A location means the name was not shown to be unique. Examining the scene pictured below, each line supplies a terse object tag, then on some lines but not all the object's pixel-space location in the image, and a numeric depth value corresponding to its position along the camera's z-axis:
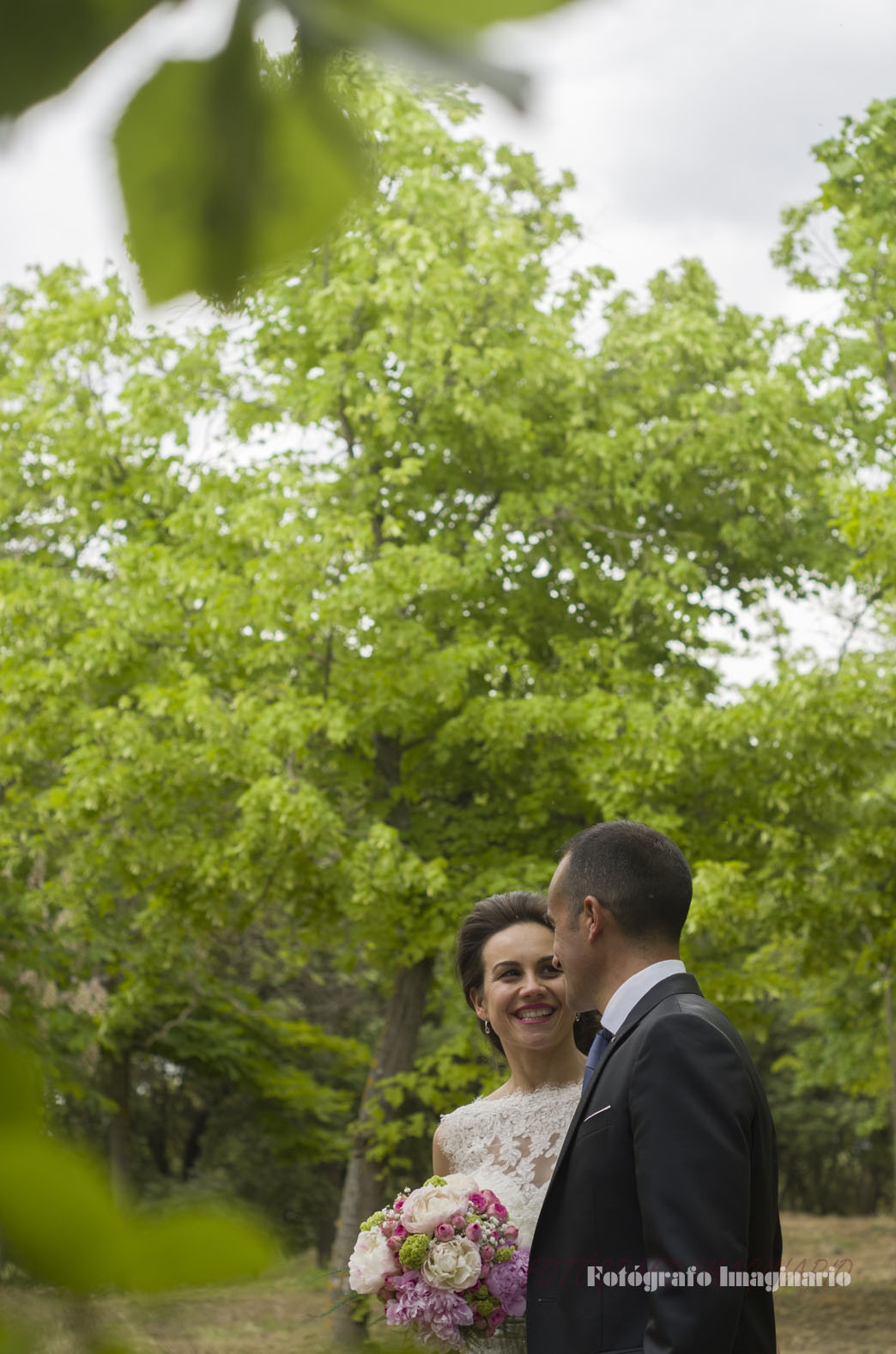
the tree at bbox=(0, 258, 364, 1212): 10.49
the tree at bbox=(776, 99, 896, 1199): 10.05
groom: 4.14
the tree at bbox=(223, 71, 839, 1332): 10.73
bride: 5.01
